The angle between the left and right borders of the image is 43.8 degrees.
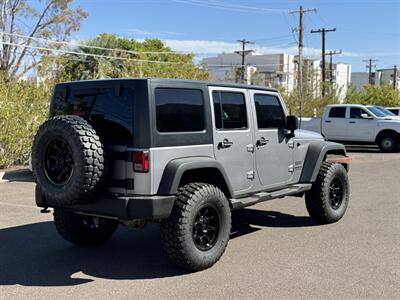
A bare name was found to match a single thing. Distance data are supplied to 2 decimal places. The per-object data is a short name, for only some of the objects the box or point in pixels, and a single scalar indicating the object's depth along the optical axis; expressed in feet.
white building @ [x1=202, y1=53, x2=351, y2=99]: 230.11
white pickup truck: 66.80
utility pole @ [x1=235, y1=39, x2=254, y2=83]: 201.99
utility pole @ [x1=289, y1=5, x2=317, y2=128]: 101.67
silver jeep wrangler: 15.64
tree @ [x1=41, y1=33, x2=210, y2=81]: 95.89
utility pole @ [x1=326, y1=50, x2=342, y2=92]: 208.72
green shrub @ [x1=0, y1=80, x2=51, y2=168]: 42.06
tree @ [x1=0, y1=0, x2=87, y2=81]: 112.57
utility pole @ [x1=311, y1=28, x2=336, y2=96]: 147.97
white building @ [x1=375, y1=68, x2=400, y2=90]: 351.87
